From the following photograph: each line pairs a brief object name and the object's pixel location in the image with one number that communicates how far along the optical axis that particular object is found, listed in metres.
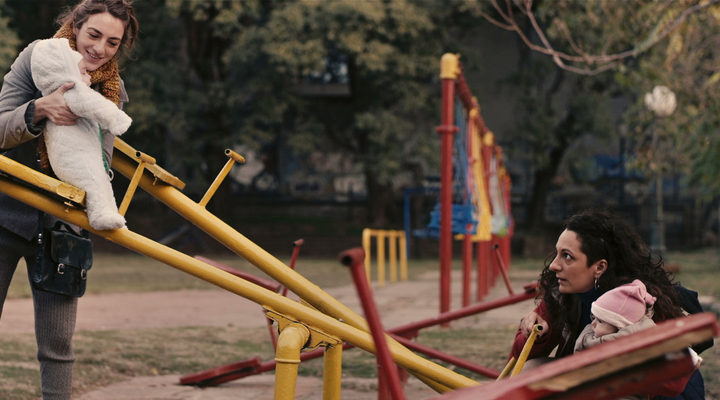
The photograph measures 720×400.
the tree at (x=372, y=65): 19.47
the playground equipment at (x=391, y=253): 13.35
